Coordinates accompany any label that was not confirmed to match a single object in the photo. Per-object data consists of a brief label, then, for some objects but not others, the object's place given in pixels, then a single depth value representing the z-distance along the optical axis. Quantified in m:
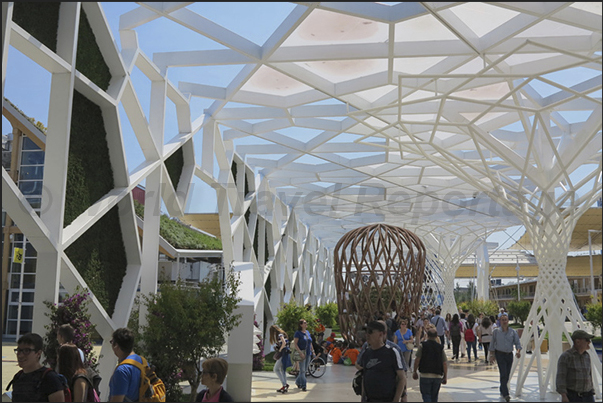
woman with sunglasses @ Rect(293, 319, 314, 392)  12.07
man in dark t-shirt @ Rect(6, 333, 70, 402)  4.43
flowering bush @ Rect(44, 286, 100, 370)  7.29
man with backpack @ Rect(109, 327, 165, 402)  4.81
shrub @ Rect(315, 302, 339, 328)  27.88
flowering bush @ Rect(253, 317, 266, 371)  15.50
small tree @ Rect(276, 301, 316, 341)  17.05
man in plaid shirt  6.41
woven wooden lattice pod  18.03
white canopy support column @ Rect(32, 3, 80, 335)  7.70
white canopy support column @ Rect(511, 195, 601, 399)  11.32
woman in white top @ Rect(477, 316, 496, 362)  15.80
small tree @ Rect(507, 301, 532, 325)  35.09
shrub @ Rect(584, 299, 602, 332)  22.09
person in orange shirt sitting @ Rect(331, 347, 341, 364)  17.23
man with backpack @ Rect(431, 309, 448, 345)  17.80
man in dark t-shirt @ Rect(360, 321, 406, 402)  5.46
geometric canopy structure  8.62
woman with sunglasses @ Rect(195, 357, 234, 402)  4.64
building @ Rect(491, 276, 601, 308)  54.45
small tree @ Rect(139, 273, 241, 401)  8.88
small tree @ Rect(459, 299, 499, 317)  32.50
